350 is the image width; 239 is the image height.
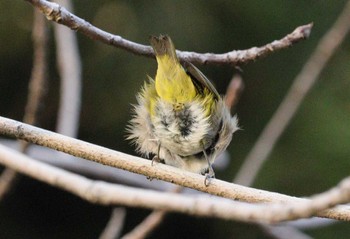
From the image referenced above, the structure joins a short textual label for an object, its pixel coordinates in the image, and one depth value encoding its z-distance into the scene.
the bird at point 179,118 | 4.64
